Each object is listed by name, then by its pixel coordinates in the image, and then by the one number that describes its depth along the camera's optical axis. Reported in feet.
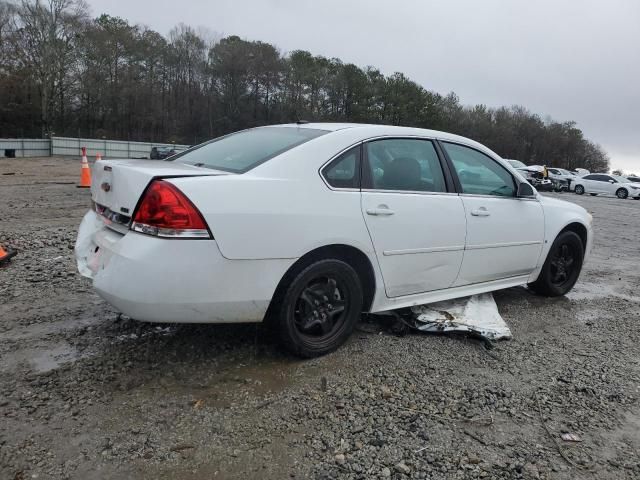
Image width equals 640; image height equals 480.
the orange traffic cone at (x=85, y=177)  44.70
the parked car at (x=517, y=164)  99.82
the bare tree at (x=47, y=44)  153.58
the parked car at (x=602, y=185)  102.73
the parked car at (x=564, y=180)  107.24
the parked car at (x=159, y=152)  69.27
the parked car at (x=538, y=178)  94.02
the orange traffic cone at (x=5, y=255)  16.86
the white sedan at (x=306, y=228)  8.86
